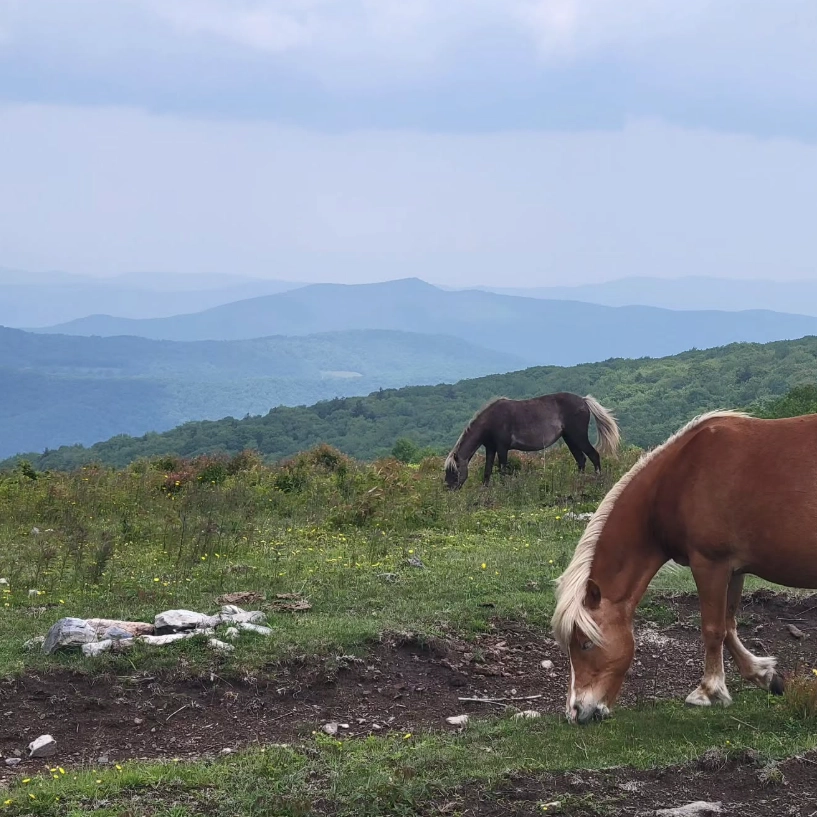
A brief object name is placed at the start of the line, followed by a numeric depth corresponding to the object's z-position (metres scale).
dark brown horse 20.00
